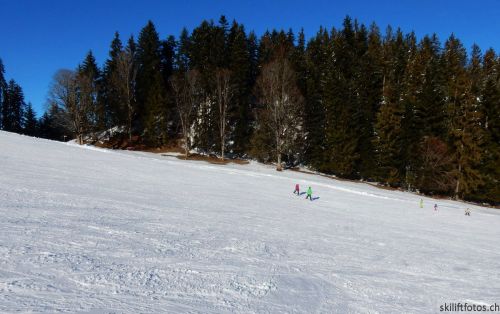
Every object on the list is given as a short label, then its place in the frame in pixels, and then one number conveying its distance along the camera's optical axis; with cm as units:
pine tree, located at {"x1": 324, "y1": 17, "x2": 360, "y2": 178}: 5078
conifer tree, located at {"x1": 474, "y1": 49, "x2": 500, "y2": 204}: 4488
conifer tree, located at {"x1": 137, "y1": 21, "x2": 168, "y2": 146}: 5999
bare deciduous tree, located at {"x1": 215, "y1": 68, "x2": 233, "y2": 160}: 5501
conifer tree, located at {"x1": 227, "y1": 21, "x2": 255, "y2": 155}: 5772
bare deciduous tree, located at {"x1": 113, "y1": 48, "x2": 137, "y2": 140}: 6131
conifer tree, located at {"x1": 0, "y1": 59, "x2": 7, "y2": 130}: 8294
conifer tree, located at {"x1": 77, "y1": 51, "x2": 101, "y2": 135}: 5872
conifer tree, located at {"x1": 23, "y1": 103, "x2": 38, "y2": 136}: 8880
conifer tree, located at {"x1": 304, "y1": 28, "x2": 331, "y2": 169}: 5409
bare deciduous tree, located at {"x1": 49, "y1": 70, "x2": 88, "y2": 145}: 5703
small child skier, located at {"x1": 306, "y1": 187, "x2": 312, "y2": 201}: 2673
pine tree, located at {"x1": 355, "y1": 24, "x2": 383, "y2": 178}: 5128
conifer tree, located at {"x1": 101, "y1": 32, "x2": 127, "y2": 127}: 6346
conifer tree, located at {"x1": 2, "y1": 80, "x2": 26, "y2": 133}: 8406
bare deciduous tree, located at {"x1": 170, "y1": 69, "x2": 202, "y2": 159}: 5531
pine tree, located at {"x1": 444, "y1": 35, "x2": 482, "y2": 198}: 4469
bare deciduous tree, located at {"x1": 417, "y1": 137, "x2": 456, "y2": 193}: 4522
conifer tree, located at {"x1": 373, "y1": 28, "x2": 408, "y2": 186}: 4812
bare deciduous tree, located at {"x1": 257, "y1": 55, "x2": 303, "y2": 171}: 4994
